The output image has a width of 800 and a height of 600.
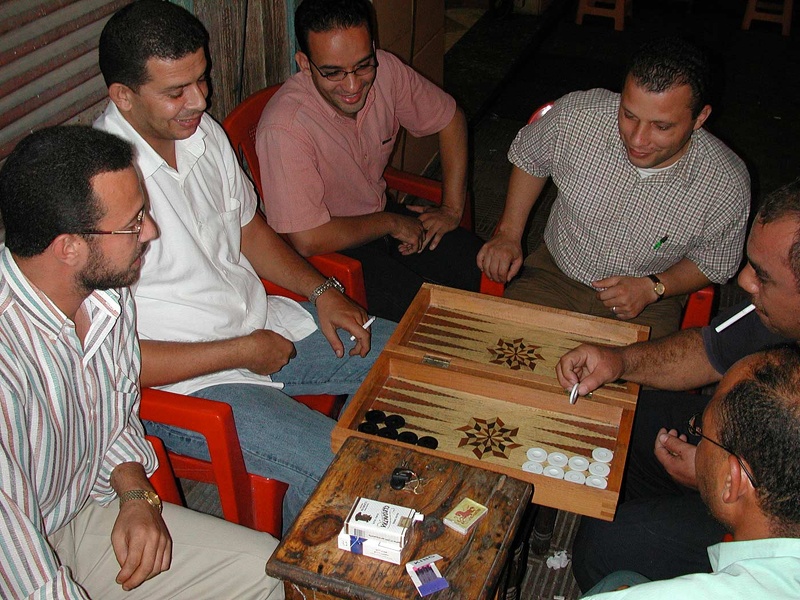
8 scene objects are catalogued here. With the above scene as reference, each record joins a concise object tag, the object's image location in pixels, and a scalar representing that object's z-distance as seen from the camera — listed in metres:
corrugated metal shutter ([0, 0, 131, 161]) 1.80
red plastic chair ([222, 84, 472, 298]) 2.61
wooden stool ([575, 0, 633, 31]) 7.43
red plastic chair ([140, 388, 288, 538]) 1.92
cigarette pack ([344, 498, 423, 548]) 1.50
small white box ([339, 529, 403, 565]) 1.49
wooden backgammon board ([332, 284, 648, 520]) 1.92
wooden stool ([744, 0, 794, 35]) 7.38
